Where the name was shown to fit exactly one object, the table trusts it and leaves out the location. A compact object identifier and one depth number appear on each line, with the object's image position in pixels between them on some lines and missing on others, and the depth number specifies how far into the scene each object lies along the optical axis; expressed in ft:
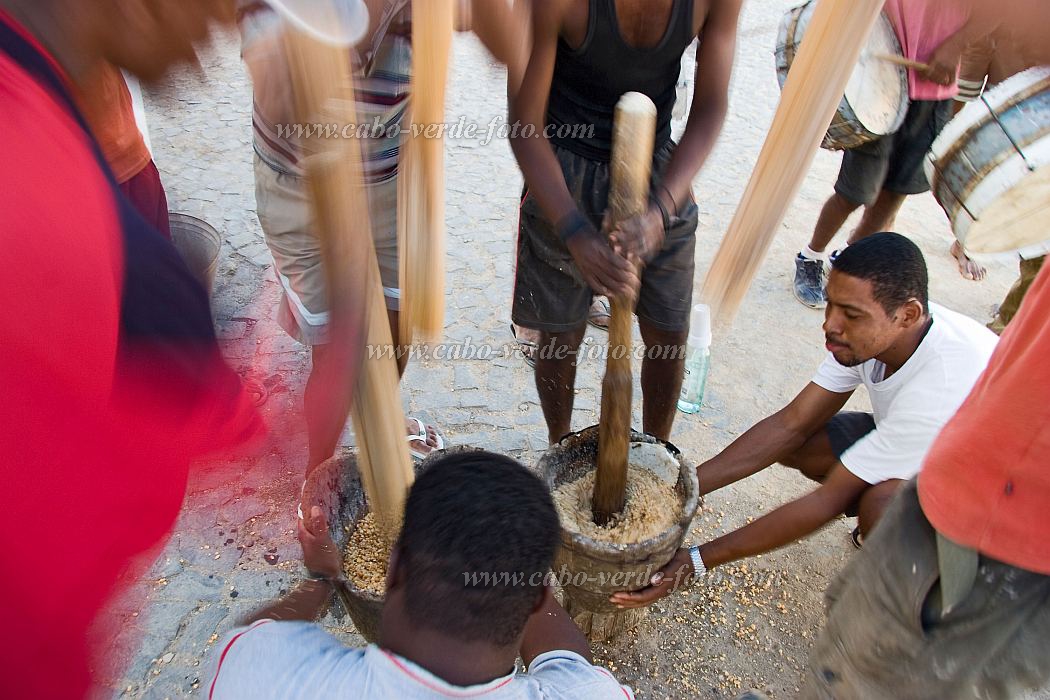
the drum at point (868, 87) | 9.42
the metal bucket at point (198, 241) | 6.97
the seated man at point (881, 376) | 6.32
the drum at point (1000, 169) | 6.40
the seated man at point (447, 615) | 3.55
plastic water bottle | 9.79
